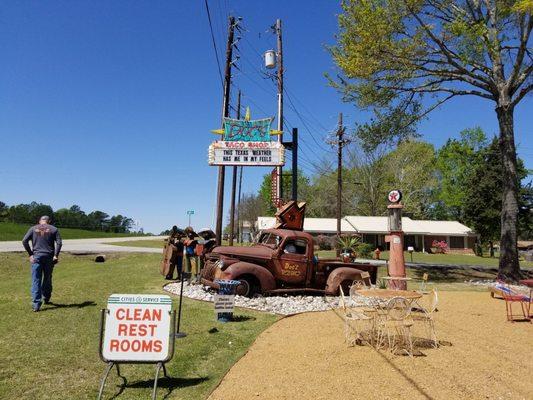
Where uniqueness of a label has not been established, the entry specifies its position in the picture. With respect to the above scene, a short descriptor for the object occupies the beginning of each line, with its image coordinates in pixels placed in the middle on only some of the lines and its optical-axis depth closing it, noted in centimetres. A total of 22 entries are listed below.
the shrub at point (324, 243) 3922
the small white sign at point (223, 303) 820
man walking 850
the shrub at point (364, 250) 3025
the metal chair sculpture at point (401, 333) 625
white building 4447
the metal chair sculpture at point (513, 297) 938
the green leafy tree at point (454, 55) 1662
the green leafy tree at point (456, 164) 5444
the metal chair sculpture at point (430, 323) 675
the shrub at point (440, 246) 4534
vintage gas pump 1159
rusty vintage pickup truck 1101
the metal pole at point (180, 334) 696
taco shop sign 1571
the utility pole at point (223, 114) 1719
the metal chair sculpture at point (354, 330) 678
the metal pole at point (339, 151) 2942
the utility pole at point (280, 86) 1820
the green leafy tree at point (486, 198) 4031
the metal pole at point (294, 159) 1748
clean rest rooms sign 465
